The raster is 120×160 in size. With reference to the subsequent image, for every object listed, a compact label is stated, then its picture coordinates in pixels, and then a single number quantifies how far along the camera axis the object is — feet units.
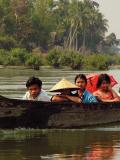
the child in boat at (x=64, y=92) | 59.39
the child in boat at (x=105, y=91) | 64.01
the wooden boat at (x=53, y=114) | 56.50
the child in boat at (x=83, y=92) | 61.36
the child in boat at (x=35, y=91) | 56.74
